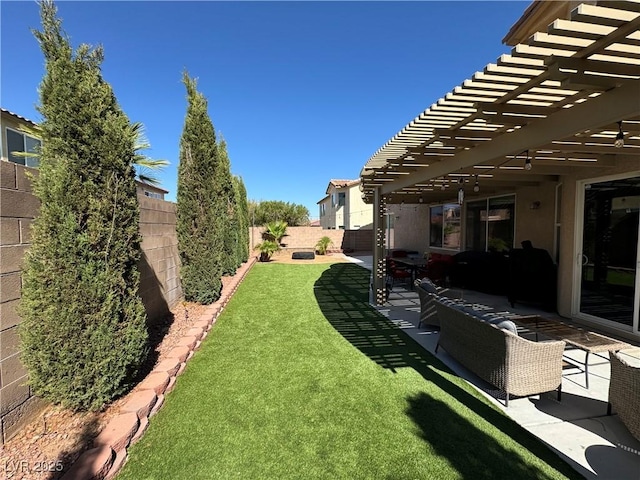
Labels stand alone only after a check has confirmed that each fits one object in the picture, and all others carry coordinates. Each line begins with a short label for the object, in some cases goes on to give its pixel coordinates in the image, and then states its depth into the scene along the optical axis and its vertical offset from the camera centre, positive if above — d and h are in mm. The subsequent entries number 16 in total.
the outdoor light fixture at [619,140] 2950 +902
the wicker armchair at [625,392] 2545 -1383
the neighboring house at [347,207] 28516 +2310
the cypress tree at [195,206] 6820 +529
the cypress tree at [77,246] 2584 -148
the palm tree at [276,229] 19938 +104
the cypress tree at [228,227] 10648 +131
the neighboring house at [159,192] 25423 +3280
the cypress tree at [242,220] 14062 +529
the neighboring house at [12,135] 9484 +3057
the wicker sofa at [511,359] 3119 -1334
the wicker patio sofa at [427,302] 5254 -1234
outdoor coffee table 3504 -1302
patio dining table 9644 -1036
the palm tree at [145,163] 5207 +1278
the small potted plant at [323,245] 21156 -972
